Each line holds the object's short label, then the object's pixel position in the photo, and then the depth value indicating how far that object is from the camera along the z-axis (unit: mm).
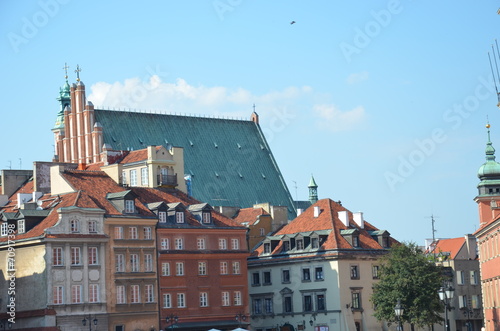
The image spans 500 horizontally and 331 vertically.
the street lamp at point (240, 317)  110838
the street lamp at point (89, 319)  98000
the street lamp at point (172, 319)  105188
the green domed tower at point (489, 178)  124938
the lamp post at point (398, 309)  83812
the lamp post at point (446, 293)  78188
